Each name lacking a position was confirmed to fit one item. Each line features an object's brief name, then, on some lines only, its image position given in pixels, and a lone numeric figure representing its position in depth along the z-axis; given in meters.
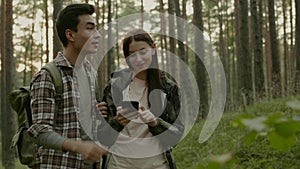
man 2.23
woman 2.68
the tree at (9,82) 12.38
